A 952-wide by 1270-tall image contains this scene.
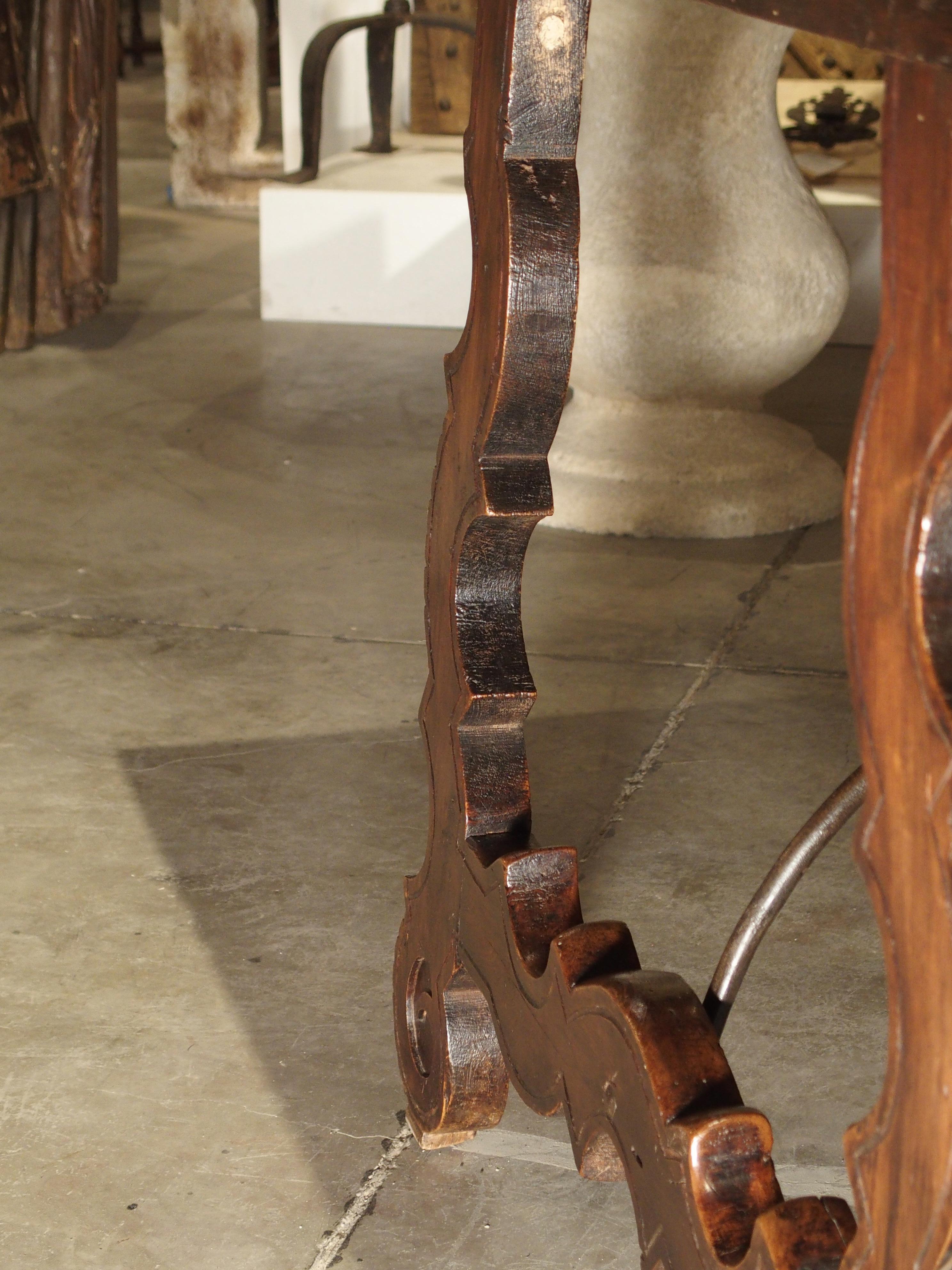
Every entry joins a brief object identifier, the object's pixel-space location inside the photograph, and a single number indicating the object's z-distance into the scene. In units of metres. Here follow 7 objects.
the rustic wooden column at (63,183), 4.61
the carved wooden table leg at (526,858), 1.03
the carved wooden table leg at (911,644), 0.68
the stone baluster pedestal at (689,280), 3.15
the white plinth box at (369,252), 5.05
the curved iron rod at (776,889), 1.11
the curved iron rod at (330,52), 5.04
